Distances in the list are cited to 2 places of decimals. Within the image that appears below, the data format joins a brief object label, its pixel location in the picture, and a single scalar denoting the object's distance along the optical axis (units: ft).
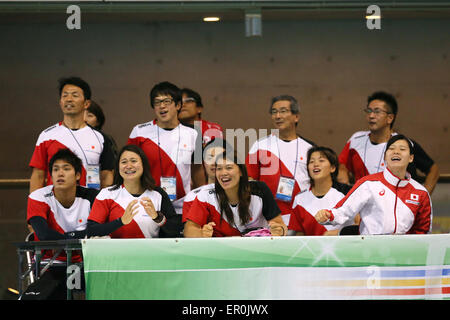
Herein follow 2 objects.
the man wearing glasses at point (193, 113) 40.27
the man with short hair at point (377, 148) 39.88
